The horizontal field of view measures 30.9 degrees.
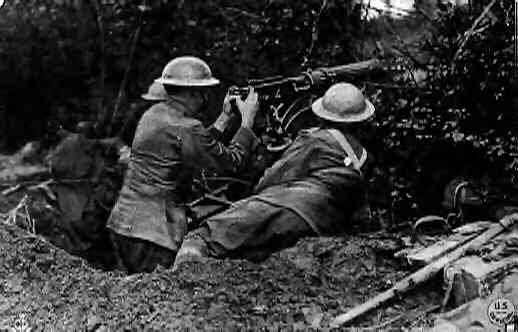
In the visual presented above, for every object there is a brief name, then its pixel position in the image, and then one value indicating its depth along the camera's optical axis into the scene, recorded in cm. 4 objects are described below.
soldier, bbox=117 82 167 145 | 1012
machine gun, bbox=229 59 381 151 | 780
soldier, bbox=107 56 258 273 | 725
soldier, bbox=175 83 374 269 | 659
